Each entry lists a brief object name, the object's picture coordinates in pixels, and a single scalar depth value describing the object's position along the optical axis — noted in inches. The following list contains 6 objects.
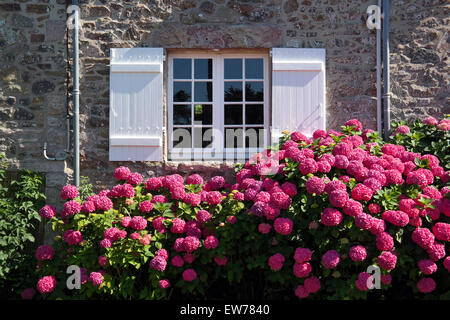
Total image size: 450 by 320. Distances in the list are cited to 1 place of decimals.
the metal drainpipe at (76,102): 189.9
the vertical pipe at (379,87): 192.7
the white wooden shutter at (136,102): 190.2
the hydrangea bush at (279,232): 122.0
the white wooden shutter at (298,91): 191.9
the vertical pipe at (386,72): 190.9
